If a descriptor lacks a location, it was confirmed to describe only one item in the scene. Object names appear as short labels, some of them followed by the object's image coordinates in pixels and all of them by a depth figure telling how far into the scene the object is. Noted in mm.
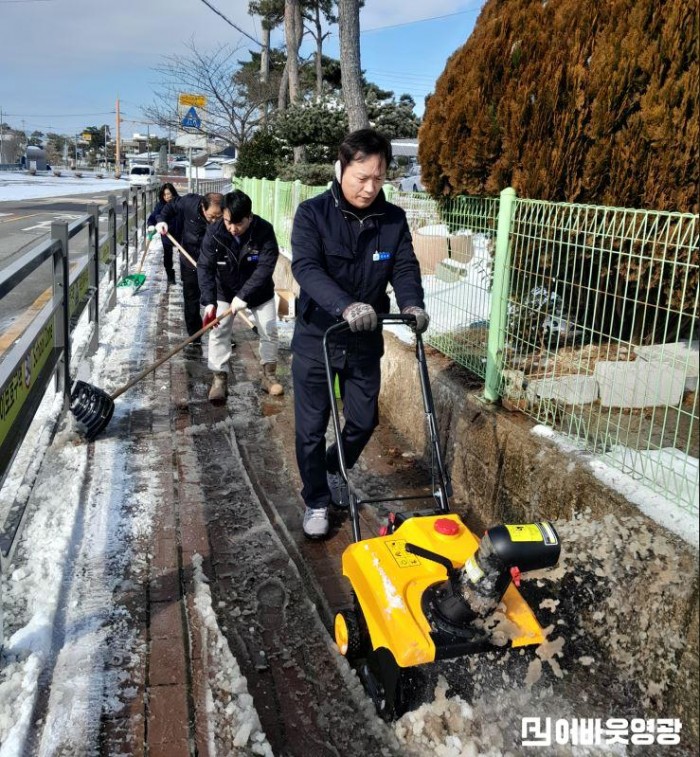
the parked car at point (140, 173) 47869
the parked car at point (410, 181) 21438
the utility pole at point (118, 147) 64738
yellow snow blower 2248
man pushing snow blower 3150
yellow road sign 20469
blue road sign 19828
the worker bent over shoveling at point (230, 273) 5852
